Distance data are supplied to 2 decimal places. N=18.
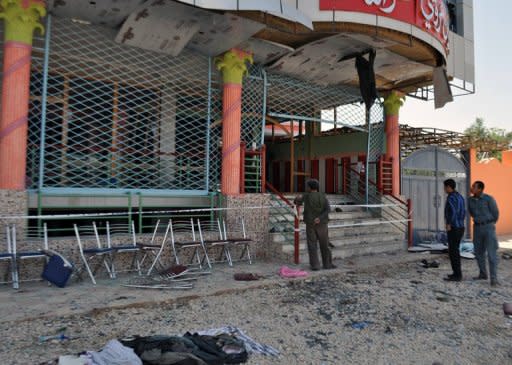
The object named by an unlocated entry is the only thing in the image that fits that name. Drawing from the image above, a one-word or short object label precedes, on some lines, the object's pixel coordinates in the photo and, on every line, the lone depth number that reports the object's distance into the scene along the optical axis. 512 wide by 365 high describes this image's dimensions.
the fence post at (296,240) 7.03
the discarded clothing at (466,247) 9.07
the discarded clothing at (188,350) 2.84
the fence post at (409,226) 9.24
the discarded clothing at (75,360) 2.83
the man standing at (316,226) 6.61
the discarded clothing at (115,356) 2.80
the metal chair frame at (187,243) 6.43
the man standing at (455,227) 6.25
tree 13.00
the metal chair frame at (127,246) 5.87
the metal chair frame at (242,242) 7.09
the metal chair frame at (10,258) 5.01
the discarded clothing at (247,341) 3.31
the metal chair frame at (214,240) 6.67
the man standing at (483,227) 6.01
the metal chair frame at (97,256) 5.50
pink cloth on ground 6.09
